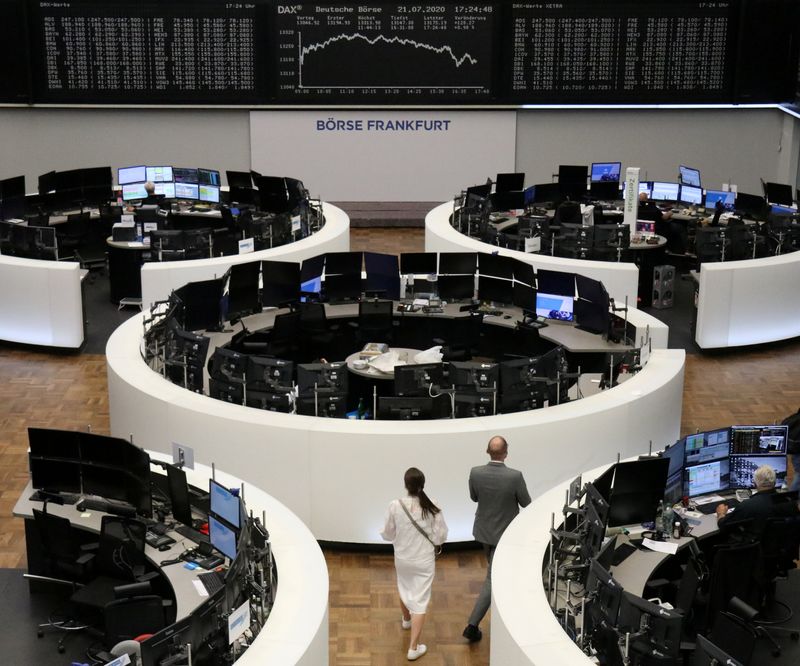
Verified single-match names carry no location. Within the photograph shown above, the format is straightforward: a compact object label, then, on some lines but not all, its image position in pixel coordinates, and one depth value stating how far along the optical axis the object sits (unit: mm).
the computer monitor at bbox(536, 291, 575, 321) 11086
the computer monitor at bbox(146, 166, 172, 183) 15812
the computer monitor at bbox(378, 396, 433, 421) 8633
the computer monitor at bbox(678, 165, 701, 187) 16141
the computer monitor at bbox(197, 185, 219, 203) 15508
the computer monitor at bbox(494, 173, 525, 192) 15523
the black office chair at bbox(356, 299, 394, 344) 11438
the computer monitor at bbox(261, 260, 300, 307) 11352
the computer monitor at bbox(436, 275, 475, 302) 11789
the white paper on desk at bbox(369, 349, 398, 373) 10156
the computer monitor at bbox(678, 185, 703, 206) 15828
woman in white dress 7090
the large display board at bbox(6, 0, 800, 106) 16766
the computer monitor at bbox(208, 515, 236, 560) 6887
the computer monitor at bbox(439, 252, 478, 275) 11734
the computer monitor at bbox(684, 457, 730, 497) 8016
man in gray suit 7352
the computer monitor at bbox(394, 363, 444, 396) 8867
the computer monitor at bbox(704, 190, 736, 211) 15586
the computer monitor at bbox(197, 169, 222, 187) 15500
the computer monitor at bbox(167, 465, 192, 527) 7352
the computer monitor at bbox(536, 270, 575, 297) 11016
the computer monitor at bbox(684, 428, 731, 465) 7891
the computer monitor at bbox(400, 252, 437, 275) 11812
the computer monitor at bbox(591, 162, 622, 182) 16594
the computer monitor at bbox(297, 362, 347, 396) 8805
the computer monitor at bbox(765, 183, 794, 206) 15318
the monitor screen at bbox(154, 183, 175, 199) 15758
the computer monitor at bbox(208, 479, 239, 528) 6797
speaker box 14234
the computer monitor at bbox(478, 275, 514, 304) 11602
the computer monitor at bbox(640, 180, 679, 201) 16062
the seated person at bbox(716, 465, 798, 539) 7492
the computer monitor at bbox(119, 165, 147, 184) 15598
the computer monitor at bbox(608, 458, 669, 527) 7434
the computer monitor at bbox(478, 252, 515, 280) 11594
